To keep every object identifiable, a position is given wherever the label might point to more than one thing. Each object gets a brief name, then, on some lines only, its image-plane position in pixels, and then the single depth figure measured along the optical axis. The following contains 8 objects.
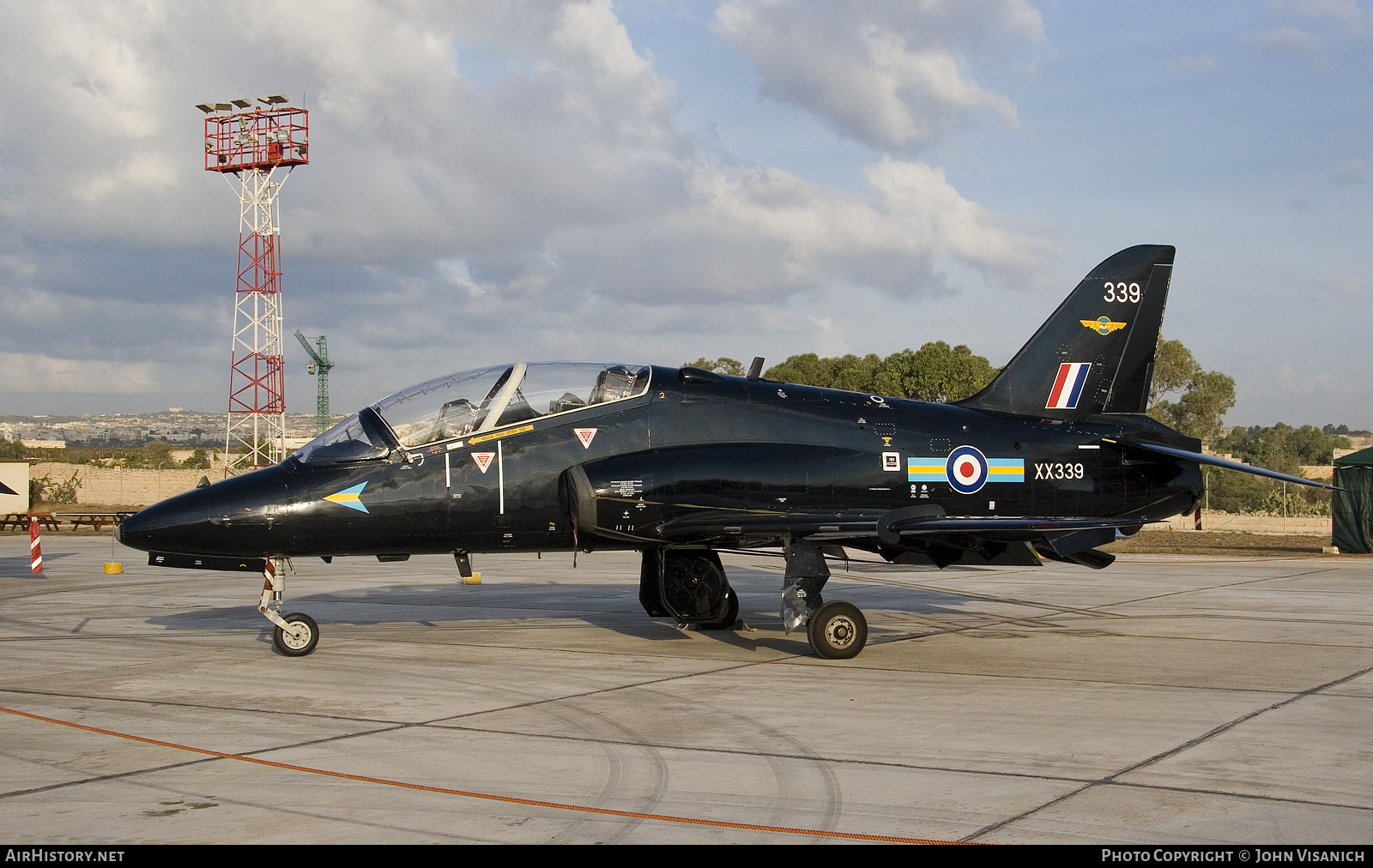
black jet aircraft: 11.35
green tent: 28.30
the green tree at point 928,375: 49.34
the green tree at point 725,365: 65.76
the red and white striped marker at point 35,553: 22.25
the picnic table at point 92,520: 37.53
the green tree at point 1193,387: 55.03
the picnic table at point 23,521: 38.87
